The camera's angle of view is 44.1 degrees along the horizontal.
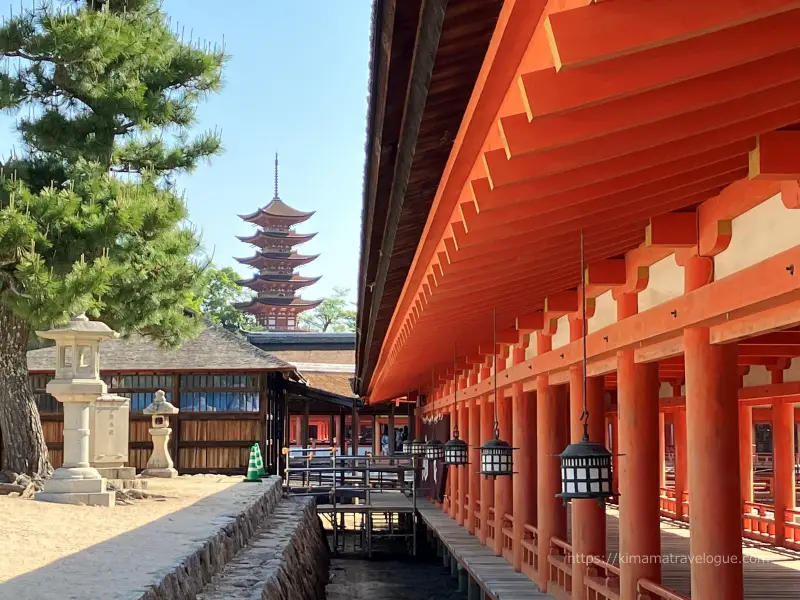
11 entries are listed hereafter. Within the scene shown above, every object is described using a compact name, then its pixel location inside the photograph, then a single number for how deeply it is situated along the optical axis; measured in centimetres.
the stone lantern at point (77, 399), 1313
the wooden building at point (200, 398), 2330
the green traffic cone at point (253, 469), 1984
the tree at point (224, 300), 5641
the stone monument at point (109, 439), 1581
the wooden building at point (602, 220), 239
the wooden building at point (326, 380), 3016
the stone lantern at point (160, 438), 2111
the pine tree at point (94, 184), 1309
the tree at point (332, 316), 7712
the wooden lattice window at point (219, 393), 2348
